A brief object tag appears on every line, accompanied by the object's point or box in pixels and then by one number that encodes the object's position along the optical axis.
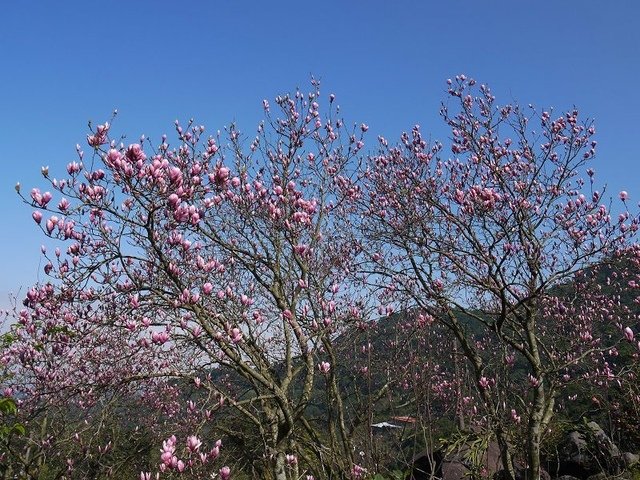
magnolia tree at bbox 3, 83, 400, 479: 4.74
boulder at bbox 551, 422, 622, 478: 10.72
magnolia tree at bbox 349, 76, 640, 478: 7.50
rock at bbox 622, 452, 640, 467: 9.98
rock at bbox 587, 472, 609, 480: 9.40
